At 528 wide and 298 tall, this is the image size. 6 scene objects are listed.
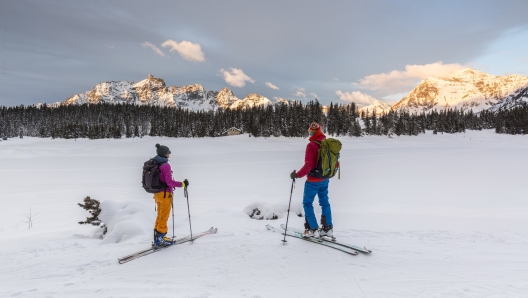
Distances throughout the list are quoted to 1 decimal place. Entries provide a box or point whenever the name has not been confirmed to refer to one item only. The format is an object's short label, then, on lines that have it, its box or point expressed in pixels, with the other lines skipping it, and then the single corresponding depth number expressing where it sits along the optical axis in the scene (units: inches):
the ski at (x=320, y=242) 181.8
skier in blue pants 199.5
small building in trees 3149.6
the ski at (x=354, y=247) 181.0
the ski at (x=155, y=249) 176.0
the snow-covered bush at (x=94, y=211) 254.6
